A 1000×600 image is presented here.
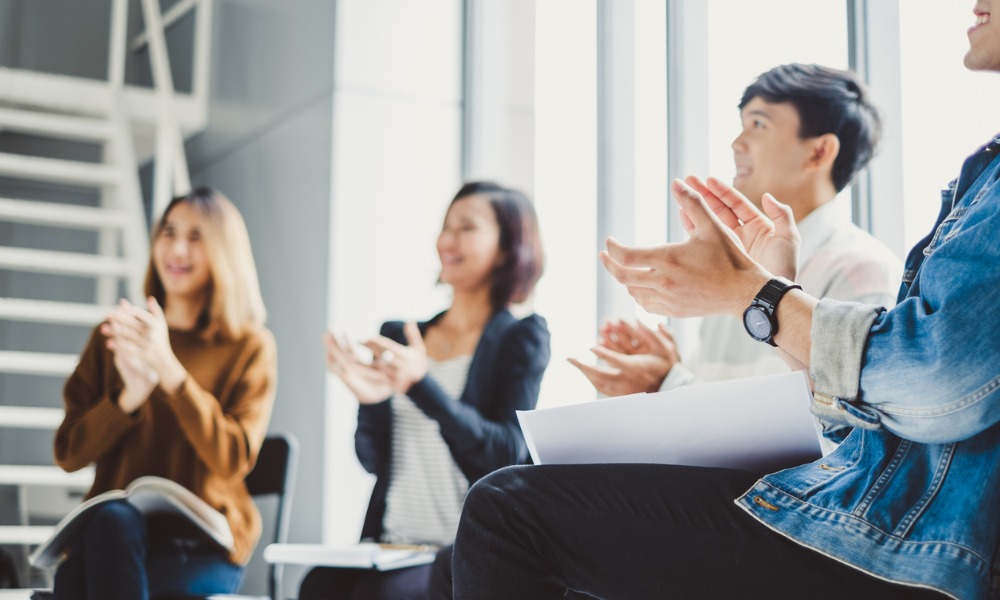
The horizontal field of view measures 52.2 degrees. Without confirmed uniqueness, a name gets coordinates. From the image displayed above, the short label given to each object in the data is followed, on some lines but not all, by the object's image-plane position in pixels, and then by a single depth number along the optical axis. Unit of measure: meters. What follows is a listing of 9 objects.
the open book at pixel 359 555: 2.18
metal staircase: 4.38
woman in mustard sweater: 2.34
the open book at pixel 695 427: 1.09
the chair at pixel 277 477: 2.98
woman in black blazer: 2.42
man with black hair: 1.91
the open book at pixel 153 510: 2.32
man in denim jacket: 0.92
